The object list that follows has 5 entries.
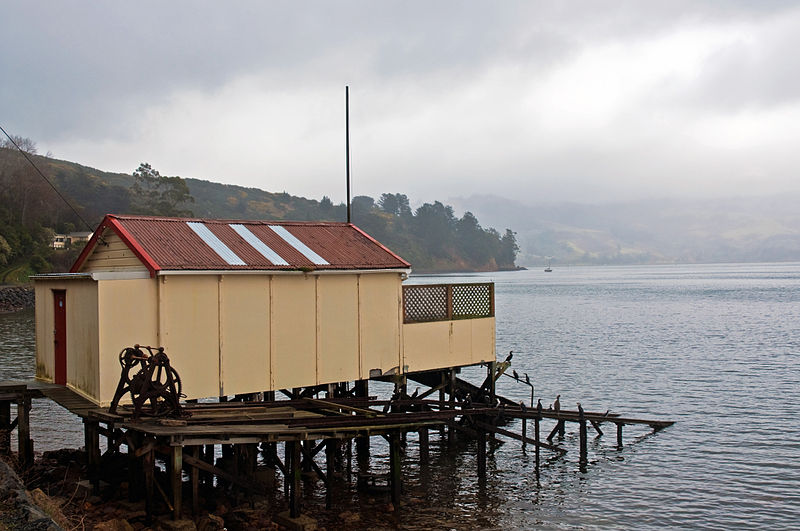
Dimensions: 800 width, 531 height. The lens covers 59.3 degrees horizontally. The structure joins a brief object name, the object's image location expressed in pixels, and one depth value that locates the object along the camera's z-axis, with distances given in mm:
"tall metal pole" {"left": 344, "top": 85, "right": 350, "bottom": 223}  22828
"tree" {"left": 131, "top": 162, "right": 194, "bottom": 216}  107625
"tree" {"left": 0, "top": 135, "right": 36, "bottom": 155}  99631
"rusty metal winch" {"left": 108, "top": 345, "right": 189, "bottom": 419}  12469
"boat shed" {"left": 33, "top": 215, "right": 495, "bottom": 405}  14094
